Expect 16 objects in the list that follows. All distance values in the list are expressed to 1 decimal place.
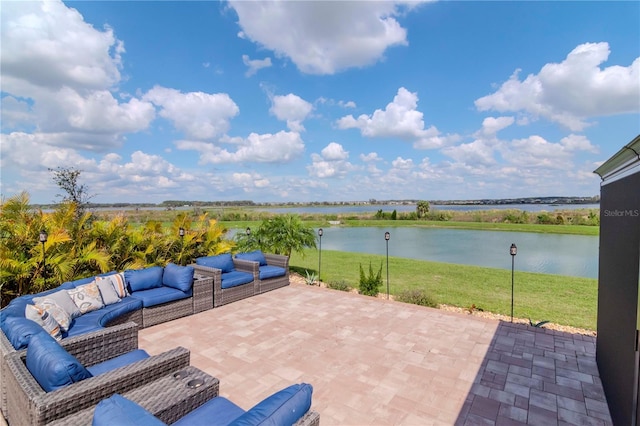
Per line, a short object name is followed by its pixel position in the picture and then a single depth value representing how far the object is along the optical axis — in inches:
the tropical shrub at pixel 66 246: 179.2
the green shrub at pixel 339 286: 263.5
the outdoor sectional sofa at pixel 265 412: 46.3
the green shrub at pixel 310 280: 277.4
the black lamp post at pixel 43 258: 166.7
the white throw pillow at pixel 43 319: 111.8
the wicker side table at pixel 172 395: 65.0
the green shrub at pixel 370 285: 245.8
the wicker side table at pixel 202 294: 191.2
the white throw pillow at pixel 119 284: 164.9
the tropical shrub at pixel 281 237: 323.9
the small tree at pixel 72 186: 252.5
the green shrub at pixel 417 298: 218.4
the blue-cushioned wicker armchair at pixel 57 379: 64.4
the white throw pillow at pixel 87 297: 143.6
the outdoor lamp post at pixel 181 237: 258.8
